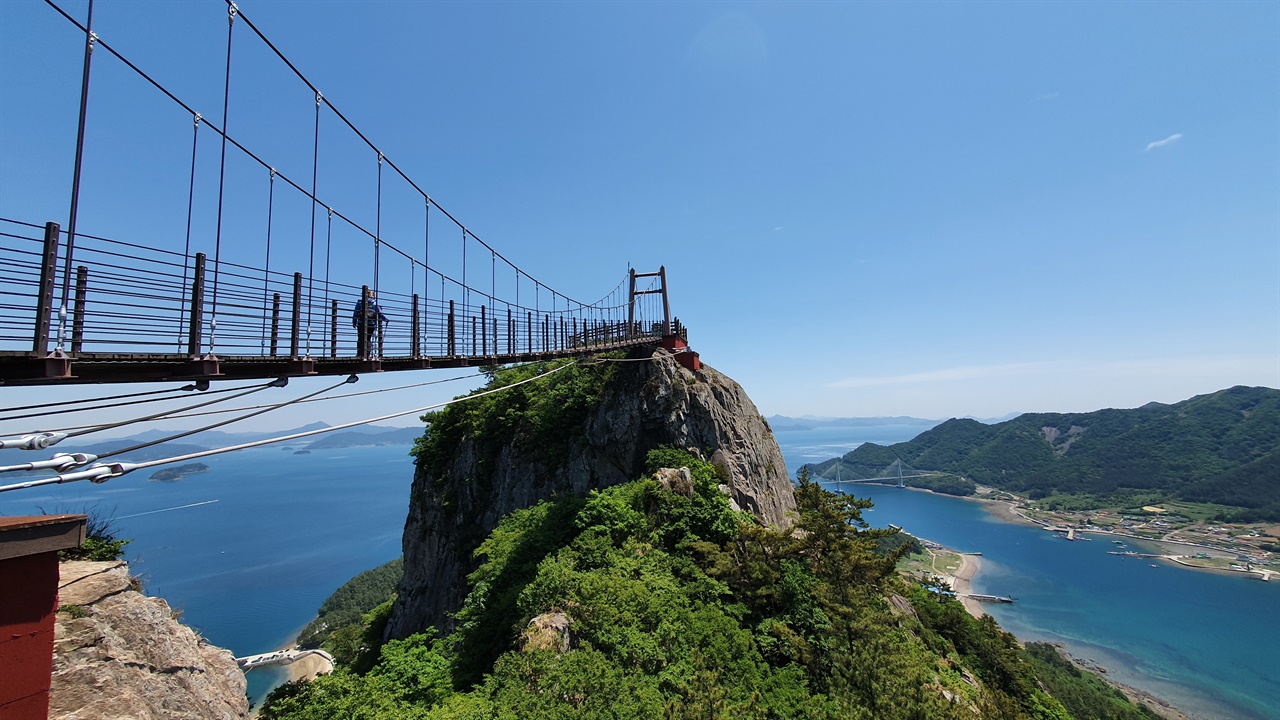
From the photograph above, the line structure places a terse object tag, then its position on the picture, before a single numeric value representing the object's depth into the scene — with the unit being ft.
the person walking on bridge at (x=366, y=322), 29.73
